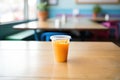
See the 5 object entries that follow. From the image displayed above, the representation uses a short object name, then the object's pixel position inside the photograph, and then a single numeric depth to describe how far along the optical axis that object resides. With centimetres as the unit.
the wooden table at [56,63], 81
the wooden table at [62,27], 267
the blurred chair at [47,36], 243
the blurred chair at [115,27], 497
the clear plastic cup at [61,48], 98
